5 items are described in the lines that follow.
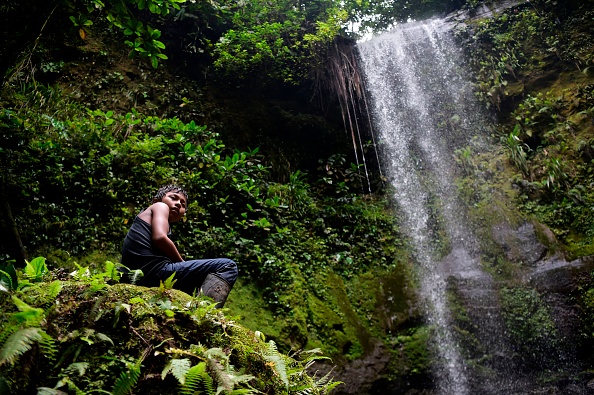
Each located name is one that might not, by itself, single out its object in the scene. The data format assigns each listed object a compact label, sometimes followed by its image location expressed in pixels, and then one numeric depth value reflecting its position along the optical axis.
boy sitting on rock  3.14
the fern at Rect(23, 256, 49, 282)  2.12
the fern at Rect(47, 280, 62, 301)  1.73
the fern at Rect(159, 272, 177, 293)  2.23
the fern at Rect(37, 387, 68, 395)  1.30
